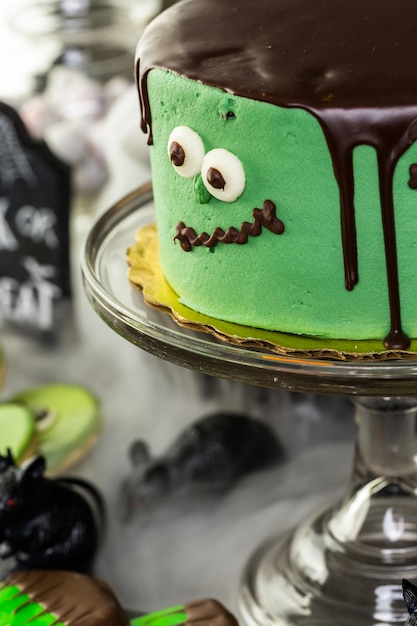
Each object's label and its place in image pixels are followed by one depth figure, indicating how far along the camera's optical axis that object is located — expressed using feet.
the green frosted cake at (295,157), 2.26
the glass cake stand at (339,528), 2.71
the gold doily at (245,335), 2.35
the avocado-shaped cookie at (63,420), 3.19
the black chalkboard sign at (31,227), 3.58
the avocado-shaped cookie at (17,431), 3.07
